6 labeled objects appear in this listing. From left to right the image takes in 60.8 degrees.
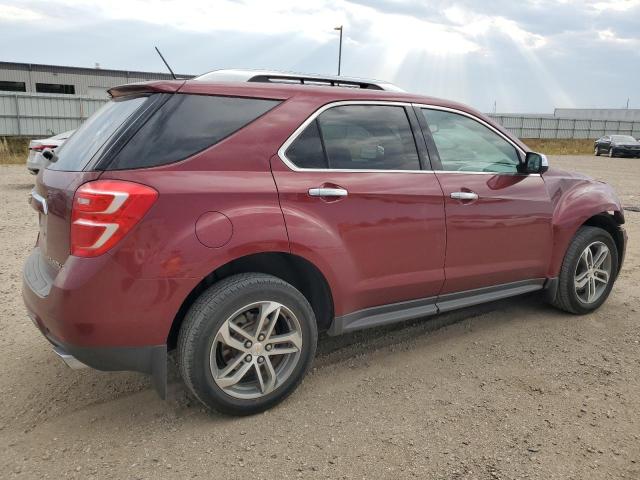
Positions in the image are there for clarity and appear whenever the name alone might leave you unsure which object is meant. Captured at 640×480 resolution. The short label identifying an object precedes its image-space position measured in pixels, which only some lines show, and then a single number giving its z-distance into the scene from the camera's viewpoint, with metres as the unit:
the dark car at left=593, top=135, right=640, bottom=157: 33.28
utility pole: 31.22
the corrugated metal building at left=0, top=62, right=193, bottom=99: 39.97
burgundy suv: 2.48
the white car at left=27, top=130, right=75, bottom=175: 9.84
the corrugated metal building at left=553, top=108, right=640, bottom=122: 77.66
